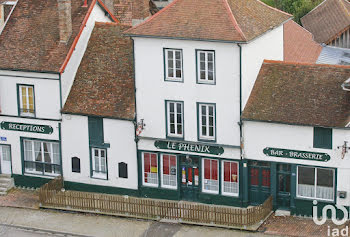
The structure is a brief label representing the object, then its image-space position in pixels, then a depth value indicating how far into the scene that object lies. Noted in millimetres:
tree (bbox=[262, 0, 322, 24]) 90750
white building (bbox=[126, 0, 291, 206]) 49156
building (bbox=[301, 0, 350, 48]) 77375
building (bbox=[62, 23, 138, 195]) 52469
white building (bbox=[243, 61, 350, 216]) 47750
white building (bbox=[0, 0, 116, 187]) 53719
